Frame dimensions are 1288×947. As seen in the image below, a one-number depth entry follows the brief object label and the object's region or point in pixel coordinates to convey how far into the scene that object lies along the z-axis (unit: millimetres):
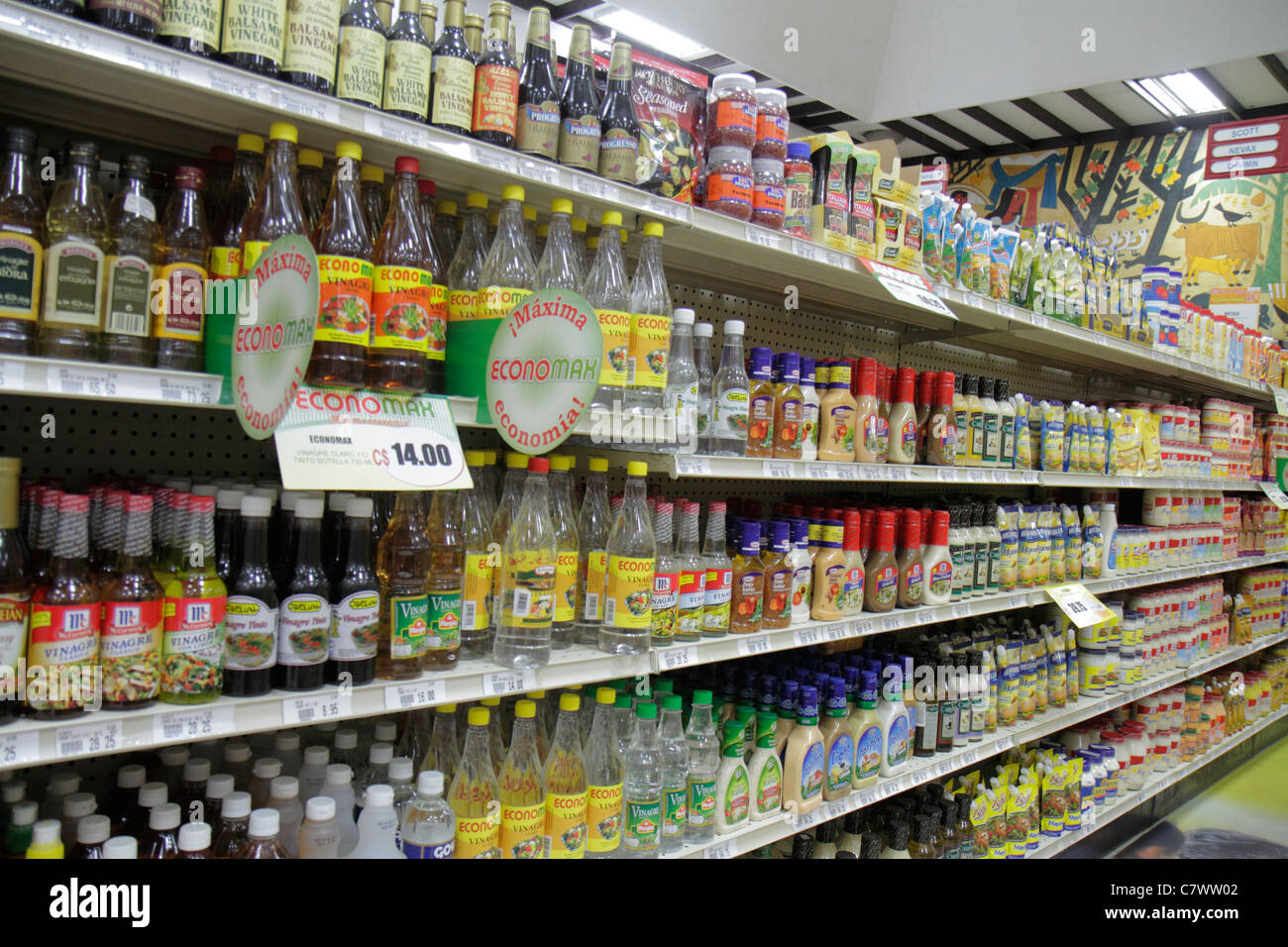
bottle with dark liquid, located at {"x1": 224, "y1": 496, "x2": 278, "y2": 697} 1267
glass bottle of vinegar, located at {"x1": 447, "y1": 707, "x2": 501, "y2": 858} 1557
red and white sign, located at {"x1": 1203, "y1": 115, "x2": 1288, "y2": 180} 4316
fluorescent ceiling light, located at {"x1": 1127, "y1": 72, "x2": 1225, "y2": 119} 5266
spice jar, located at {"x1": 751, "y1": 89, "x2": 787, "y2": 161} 2045
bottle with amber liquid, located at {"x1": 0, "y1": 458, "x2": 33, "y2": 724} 1086
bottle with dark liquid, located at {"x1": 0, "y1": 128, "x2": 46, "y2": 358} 1117
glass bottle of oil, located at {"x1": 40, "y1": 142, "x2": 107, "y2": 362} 1146
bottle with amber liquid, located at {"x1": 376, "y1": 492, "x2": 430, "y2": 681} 1422
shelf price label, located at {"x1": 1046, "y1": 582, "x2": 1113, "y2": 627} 2967
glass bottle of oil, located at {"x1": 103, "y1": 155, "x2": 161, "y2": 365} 1195
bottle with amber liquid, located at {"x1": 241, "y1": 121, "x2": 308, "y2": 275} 1286
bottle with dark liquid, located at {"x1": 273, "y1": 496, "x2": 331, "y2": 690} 1309
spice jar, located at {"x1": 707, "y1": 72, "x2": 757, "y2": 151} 1925
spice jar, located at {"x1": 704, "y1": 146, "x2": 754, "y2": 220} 1913
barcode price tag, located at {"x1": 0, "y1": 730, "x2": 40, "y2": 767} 1046
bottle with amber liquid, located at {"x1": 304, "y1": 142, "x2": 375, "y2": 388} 1311
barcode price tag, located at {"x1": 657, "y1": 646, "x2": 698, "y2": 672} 1773
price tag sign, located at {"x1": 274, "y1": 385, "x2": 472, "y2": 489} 1226
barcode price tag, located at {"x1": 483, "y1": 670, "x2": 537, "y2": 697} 1499
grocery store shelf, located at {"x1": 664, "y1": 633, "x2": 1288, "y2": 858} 1997
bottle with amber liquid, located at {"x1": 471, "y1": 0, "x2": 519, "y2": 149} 1470
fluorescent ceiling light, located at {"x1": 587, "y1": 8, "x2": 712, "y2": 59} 5004
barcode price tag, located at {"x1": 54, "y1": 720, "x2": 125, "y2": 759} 1091
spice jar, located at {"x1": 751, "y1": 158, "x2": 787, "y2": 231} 2006
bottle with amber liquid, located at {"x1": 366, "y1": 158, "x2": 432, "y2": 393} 1380
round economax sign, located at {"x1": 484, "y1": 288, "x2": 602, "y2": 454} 1440
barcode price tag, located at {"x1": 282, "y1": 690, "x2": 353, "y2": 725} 1277
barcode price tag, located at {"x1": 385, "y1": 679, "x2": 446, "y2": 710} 1381
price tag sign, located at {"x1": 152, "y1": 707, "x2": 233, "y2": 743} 1163
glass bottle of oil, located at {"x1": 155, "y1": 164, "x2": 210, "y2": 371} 1249
